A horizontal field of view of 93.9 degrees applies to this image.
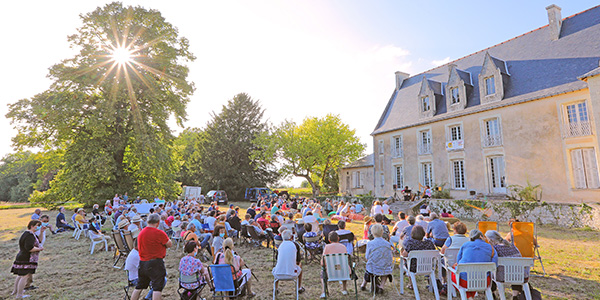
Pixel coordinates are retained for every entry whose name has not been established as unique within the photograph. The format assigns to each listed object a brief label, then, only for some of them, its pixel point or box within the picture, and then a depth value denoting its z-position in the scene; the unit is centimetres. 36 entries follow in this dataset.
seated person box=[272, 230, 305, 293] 520
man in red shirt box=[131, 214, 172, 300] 458
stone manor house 1423
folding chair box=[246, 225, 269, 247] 969
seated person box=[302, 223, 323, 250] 748
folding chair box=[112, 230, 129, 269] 784
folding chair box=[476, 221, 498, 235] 731
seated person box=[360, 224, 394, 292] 524
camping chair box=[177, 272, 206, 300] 473
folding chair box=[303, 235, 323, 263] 758
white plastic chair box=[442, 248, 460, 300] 500
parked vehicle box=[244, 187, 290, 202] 3111
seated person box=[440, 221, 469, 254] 519
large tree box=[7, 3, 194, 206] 1875
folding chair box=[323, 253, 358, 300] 516
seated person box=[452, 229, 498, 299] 436
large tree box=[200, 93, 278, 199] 3538
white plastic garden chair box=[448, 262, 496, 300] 427
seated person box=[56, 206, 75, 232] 1286
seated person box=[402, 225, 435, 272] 521
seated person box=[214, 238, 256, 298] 489
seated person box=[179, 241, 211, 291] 473
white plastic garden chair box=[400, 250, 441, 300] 502
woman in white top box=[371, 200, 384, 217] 1279
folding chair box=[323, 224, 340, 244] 807
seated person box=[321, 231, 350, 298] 532
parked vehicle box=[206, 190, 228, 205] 3033
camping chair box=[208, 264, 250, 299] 477
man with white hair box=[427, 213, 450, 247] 684
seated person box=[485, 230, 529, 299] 452
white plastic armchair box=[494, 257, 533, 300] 432
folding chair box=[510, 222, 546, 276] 638
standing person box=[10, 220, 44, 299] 558
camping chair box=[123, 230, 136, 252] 782
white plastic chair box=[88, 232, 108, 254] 944
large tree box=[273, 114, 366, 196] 3222
